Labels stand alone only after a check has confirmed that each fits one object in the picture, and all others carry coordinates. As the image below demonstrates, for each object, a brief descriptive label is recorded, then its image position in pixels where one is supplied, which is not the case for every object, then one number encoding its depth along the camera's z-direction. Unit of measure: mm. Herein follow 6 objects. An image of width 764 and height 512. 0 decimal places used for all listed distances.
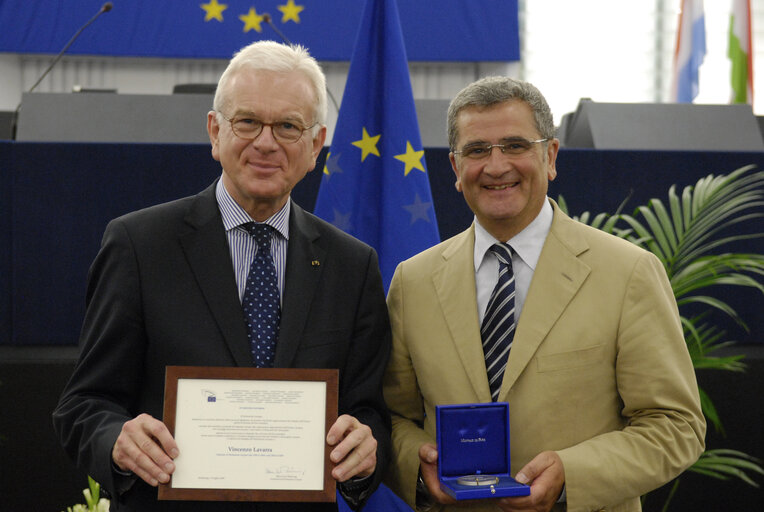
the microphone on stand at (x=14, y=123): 5121
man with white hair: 1611
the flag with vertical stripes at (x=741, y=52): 7027
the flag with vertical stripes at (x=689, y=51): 7691
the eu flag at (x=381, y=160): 2883
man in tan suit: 1692
